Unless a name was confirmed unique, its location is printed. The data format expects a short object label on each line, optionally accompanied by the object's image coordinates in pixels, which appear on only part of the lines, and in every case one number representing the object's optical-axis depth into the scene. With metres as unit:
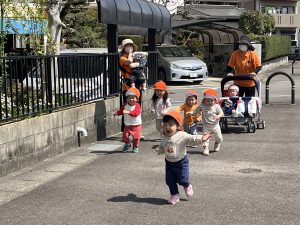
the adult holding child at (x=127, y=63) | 9.38
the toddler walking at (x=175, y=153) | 5.54
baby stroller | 9.95
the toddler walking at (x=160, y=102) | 8.84
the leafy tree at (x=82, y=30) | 25.12
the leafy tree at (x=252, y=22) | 35.25
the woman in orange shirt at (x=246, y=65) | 10.60
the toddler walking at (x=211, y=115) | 8.27
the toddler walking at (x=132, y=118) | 8.21
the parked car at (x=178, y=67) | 21.59
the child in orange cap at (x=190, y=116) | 8.52
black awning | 9.77
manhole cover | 6.98
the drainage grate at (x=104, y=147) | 8.62
